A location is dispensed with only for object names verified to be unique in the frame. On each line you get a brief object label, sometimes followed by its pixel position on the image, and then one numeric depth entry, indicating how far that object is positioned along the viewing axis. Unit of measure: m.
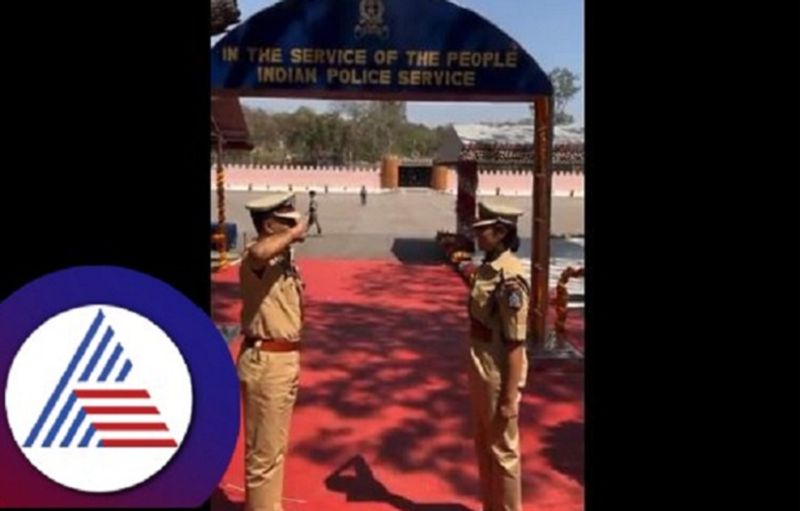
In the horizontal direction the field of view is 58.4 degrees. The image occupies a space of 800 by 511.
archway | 6.61
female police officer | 3.54
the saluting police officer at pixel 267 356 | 3.57
